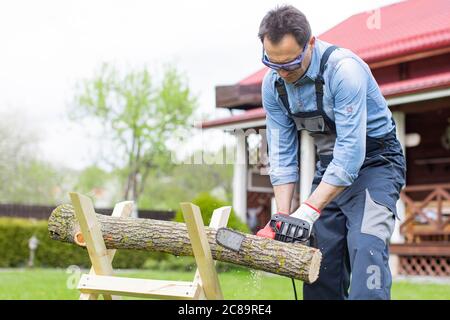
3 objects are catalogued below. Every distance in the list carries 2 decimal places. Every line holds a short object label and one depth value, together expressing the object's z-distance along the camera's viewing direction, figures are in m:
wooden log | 3.81
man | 4.03
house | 13.80
